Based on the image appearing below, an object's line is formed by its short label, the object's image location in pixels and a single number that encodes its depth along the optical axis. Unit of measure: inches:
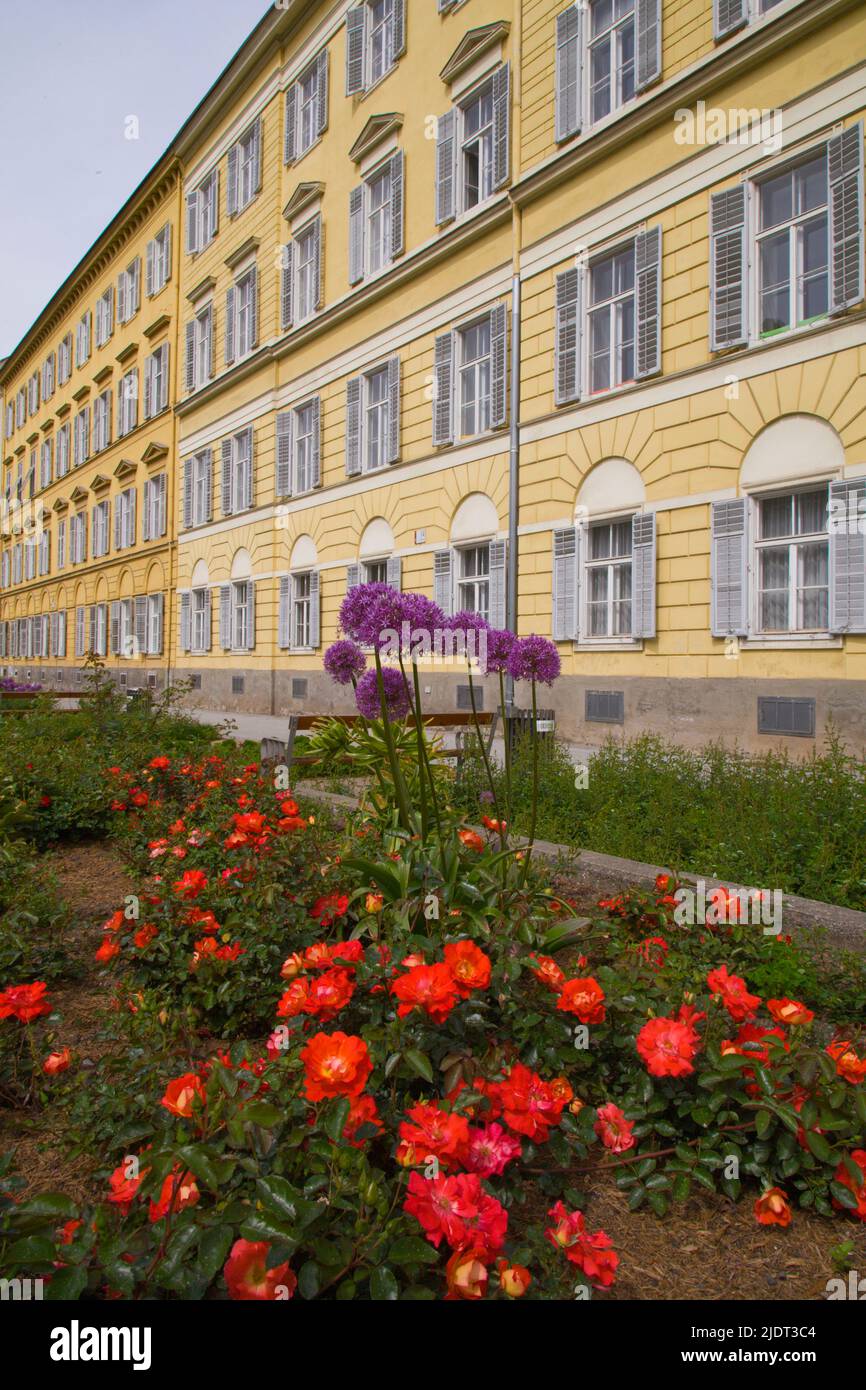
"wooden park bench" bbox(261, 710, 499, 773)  277.8
